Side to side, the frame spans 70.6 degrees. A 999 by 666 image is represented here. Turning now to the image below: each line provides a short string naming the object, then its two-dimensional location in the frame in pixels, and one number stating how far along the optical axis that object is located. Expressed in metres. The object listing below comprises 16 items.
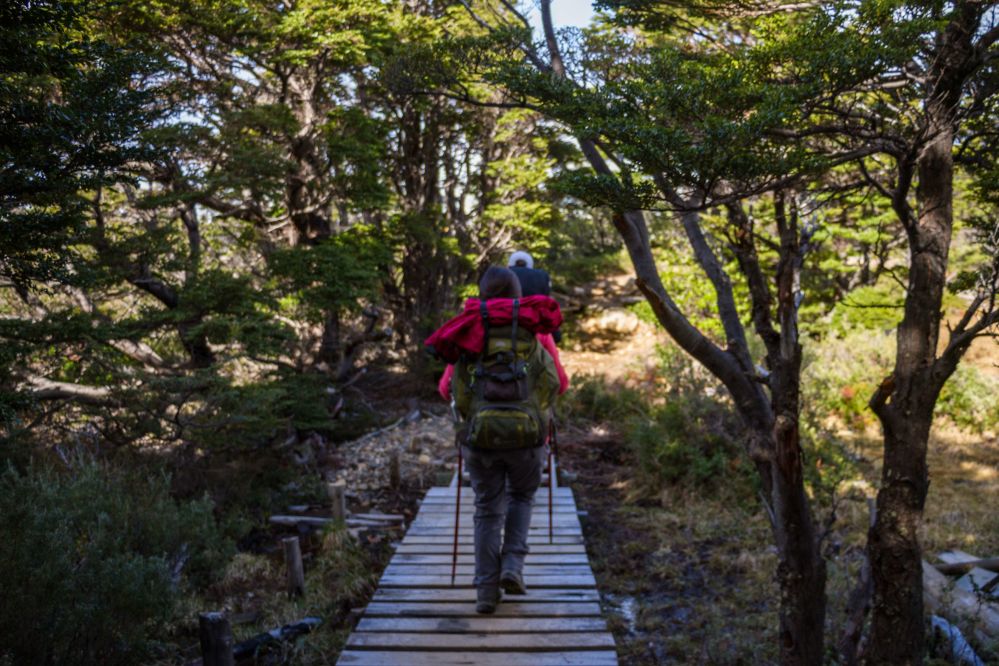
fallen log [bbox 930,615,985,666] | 4.39
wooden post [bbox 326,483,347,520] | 7.23
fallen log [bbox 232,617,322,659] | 4.86
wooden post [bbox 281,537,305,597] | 5.89
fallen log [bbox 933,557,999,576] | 5.77
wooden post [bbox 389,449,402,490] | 9.25
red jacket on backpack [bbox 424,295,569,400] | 3.96
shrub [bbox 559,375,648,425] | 12.60
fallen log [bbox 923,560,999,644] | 4.93
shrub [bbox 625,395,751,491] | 8.26
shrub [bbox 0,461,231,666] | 3.35
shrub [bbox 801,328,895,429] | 10.88
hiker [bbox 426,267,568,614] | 3.91
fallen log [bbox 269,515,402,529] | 7.59
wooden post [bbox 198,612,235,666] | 3.43
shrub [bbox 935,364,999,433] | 11.02
